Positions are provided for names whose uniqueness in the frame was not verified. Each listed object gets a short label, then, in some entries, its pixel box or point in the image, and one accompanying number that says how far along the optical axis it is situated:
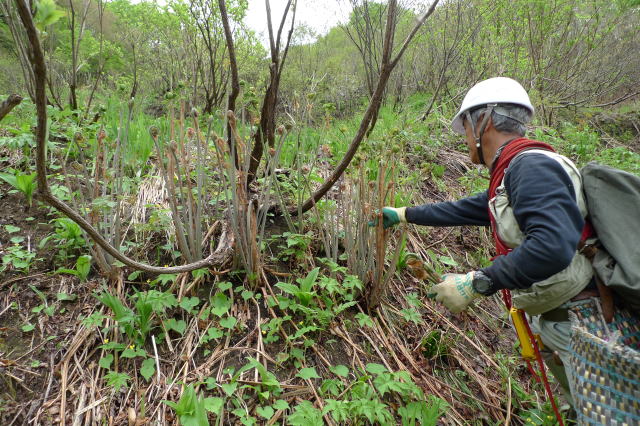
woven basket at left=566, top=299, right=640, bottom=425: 1.29
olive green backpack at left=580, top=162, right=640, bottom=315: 1.39
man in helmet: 1.38
